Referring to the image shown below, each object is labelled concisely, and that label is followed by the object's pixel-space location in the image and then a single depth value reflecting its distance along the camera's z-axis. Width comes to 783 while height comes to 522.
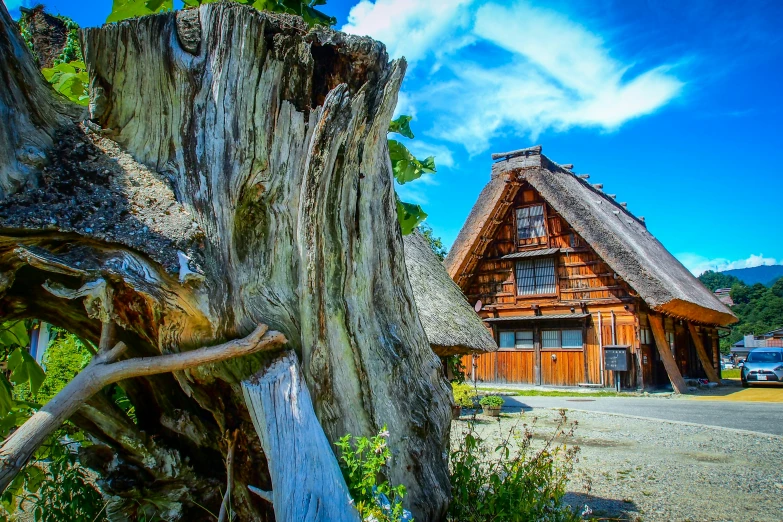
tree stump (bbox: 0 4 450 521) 2.51
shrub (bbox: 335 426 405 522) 2.26
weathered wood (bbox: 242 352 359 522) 2.16
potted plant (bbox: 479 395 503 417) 11.08
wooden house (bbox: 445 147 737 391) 17.08
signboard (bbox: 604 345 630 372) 16.55
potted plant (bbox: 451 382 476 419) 10.32
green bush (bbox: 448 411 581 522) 3.12
